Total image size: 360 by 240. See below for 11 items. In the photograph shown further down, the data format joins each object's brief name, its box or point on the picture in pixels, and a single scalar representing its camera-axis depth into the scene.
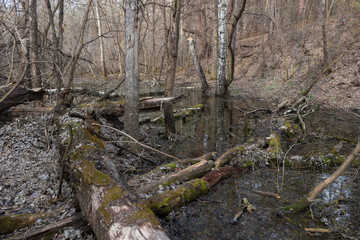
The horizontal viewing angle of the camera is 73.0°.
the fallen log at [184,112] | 9.21
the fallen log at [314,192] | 3.06
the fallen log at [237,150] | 5.38
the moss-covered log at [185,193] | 3.64
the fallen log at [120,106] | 6.58
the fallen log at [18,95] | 6.05
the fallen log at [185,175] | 4.14
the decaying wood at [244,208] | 3.65
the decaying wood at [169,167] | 4.63
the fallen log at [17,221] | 3.02
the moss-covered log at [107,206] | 2.39
